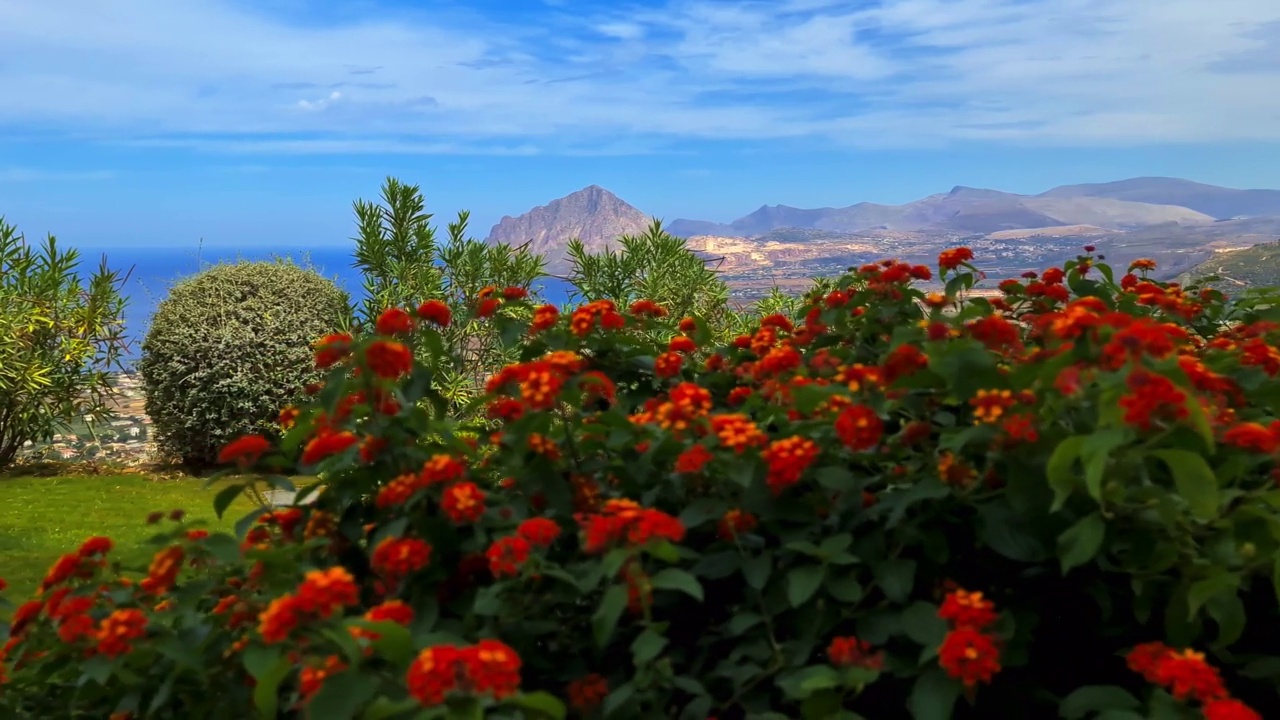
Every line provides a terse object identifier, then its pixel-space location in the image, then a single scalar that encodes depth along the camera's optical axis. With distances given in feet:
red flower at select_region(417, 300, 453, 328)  6.59
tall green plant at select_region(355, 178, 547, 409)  27.63
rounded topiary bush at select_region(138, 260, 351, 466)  28.14
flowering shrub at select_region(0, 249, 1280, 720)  4.39
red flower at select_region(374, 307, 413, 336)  6.31
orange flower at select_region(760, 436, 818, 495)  4.90
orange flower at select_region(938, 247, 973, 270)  8.26
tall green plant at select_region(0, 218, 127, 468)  27.40
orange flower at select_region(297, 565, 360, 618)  4.13
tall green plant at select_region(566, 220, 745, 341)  28.86
